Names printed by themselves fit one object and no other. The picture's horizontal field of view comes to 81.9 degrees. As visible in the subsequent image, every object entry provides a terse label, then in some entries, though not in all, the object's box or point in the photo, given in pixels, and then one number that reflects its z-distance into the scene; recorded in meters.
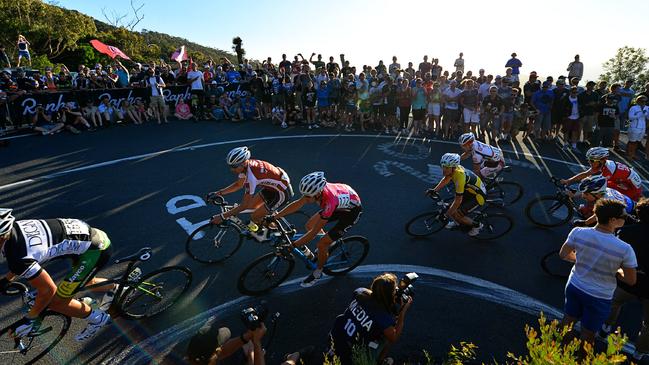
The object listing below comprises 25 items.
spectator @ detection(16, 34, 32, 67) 21.17
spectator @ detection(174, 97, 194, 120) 16.98
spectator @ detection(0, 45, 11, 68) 20.02
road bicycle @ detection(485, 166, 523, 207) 8.33
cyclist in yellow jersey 6.66
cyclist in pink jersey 5.42
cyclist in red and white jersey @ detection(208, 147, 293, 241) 5.96
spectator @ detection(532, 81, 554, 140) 13.91
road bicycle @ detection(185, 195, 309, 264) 6.31
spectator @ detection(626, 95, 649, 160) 11.80
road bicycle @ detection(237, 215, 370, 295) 5.60
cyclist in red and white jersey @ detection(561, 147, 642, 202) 6.66
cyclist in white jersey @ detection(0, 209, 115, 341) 3.78
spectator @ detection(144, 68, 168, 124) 15.72
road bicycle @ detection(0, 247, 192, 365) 4.38
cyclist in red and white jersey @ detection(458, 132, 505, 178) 8.20
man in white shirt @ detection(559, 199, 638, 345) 3.76
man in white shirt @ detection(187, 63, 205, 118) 16.92
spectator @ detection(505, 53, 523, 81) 16.19
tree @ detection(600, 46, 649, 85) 20.84
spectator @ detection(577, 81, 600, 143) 13.21
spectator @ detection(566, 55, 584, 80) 15.91
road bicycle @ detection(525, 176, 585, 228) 7.41
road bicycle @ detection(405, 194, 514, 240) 7.11
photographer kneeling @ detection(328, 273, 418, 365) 3.75
